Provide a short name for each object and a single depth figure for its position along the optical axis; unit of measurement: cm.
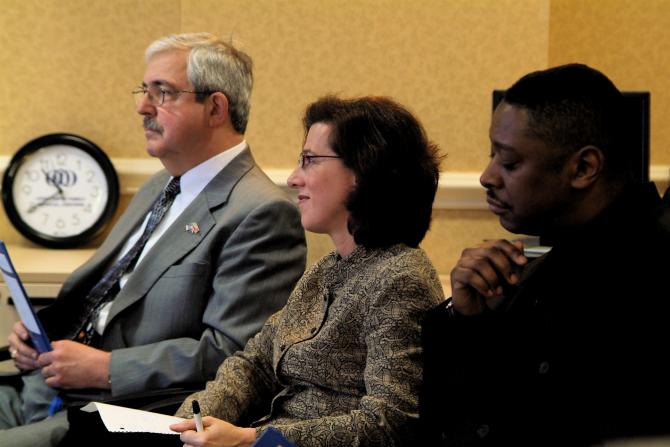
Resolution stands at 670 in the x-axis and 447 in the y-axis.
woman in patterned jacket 383
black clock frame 757
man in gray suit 507
